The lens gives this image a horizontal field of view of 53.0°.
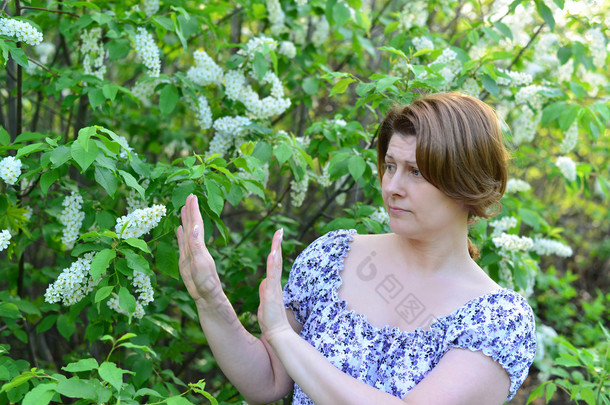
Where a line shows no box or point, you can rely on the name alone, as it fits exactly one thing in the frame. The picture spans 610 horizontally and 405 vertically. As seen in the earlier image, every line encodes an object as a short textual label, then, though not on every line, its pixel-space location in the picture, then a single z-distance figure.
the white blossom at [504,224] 2.73
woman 1.54
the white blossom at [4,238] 1.72
